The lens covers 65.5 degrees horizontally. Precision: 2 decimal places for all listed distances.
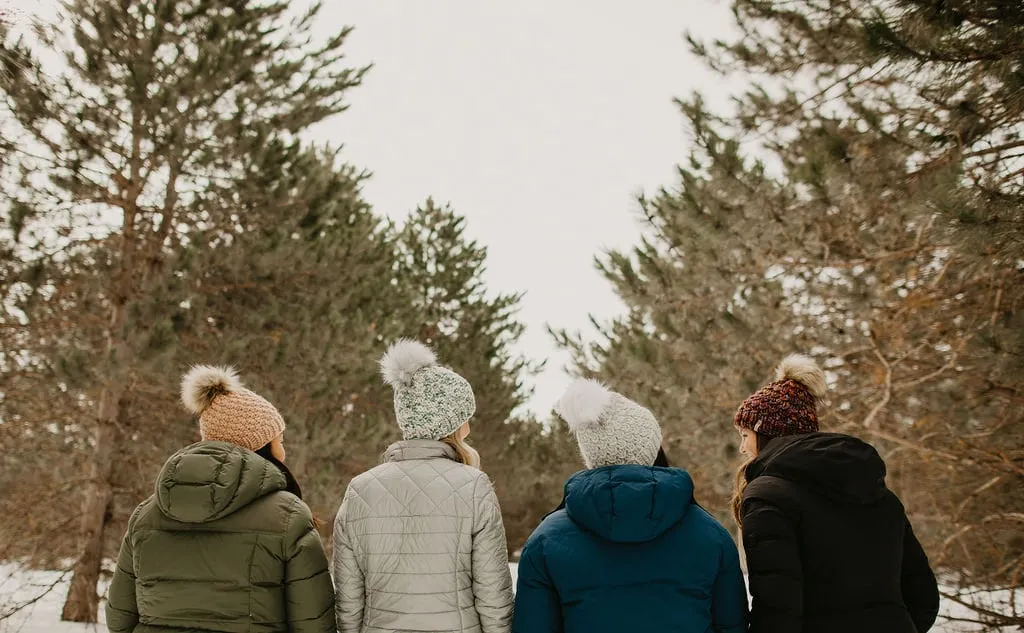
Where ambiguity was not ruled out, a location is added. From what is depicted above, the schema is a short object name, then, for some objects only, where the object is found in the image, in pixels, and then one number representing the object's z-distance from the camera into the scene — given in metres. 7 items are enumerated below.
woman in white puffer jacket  2.50
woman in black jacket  2.38
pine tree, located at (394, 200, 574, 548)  22.28
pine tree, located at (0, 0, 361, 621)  7.91
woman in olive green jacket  2.39
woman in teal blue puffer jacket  2.22
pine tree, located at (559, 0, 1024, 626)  3.87
